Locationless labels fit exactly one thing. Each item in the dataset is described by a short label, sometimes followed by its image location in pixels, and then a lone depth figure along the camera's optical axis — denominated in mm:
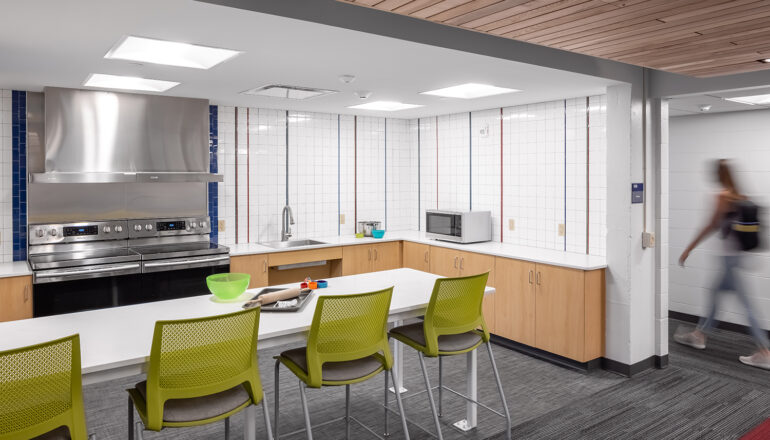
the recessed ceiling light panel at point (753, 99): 4441
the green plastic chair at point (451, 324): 2943
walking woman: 4566
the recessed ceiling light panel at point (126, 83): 4031
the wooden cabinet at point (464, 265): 5043
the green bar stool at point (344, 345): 2541
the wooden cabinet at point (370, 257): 5758
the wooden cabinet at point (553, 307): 4309
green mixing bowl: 2996
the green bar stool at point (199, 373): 2111
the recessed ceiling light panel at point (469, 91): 4442
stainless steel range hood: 4453
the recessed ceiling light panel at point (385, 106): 5365
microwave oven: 5473
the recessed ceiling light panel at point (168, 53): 3070
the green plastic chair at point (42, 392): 1798
